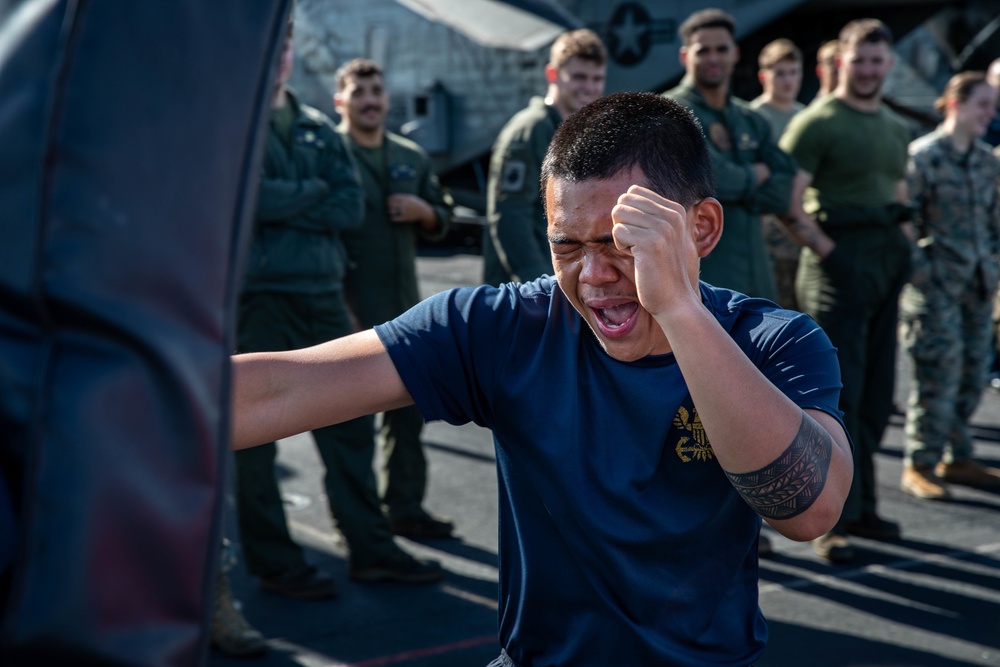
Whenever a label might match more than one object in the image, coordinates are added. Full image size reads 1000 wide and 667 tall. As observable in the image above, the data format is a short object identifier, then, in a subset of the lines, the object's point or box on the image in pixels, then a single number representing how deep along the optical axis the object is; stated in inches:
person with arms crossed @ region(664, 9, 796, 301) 192.1
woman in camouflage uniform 234.4
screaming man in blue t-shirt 71.7
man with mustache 210.7
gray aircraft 666.8
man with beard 208.4
